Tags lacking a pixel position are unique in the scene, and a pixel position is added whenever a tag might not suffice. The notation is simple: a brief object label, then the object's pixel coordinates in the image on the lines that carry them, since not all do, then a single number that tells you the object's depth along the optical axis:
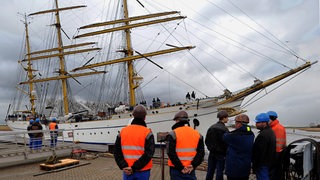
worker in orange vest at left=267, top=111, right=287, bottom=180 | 4.95
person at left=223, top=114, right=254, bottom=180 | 4.38
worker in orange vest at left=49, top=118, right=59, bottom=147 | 11.42
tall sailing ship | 21.11
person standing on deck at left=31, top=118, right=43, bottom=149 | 11.58
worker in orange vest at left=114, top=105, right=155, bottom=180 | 3.69
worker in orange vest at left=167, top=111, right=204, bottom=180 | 3.81
